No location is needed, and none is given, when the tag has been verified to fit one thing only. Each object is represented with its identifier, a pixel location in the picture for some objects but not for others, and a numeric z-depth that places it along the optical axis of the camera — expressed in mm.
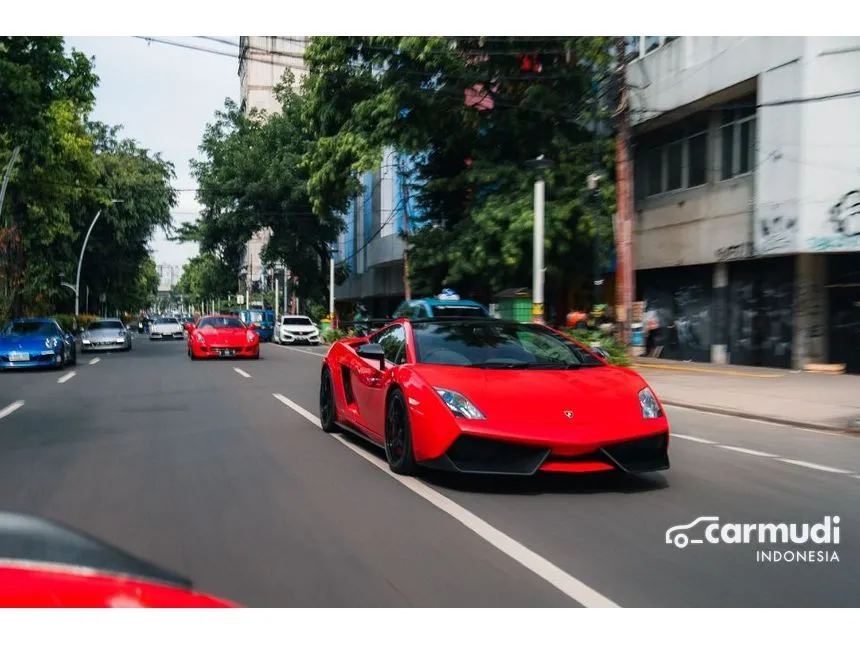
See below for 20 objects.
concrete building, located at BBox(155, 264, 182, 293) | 173175
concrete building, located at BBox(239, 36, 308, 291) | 106994
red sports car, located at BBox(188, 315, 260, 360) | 24859
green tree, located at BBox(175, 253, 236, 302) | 67875
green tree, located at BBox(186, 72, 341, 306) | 45719
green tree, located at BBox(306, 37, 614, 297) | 22562
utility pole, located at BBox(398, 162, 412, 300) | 27162
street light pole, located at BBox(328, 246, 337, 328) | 43238
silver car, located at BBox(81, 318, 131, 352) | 33188
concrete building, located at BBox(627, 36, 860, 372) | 19031
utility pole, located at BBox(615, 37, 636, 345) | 18516
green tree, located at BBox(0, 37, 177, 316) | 22984
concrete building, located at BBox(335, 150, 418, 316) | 47000
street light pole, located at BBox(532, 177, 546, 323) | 17953
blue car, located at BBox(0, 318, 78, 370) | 20812
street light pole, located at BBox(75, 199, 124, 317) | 46631
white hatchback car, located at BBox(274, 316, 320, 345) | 40094
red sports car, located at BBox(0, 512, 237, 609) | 2266
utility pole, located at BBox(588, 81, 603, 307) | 21391
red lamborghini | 6051
